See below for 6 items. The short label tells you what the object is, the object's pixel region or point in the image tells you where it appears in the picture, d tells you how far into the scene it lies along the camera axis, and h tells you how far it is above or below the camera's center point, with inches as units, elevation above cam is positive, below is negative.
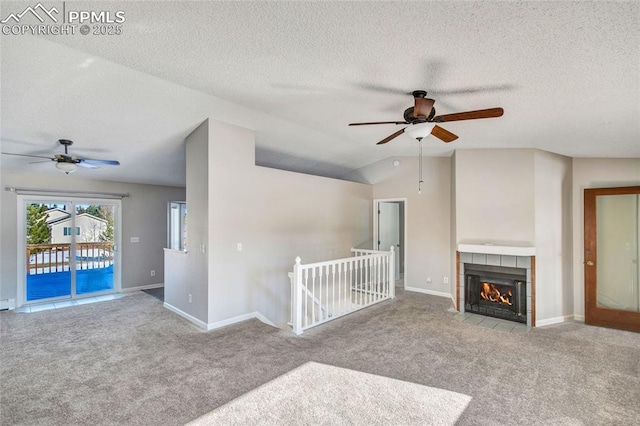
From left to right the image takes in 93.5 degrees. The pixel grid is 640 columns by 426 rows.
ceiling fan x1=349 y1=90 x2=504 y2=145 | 96.7 +32.8
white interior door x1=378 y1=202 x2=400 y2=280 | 289.3 -11.2
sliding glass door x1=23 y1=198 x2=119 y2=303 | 216.1 -23.7
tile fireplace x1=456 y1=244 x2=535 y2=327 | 172.7 -40.8
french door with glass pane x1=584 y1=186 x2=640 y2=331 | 166.1 -24.3
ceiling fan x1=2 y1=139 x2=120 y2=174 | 151.9 +28.3
